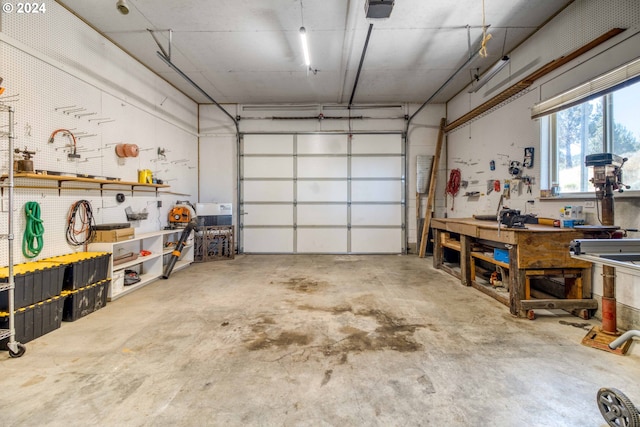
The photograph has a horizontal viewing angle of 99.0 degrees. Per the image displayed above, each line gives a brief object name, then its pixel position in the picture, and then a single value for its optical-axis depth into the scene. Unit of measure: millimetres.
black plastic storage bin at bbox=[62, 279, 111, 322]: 2791
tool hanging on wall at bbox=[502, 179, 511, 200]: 4238
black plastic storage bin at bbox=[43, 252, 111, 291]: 2807
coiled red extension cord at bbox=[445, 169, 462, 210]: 5914
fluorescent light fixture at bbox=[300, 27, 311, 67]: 3332
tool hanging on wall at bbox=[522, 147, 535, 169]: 3750
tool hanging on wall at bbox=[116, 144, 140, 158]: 4016
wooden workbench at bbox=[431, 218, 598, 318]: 2764
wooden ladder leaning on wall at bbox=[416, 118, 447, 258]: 6238
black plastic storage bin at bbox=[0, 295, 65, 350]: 2265
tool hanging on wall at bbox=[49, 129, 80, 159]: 3266
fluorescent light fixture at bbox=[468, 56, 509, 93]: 3552
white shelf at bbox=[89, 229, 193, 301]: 3414
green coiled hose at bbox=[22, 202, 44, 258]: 2761
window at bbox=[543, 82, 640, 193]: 2586
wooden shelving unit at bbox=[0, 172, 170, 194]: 2689
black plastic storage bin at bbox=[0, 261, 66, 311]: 2277
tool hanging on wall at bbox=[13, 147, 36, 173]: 2625
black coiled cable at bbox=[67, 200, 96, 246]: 3275
